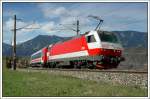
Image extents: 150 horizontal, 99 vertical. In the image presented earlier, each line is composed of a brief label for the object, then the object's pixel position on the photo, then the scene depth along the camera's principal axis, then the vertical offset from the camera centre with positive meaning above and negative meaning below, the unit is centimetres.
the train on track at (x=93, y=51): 2120 -15
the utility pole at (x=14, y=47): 2971 +14
